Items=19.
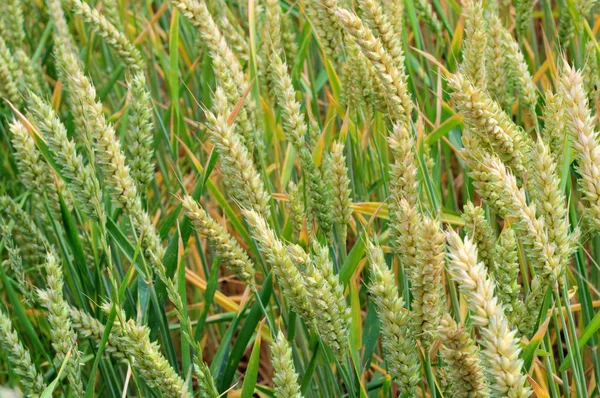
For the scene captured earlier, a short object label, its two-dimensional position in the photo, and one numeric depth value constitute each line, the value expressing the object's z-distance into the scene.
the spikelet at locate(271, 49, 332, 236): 1.10
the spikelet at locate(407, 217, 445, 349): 0.93
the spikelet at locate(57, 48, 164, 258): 1.05
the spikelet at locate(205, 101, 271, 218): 1.03
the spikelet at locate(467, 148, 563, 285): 0.94
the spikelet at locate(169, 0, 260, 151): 1.13
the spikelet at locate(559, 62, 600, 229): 0.95
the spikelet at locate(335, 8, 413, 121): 1.01
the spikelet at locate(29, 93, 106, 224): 1.05
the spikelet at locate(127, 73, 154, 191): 1.11
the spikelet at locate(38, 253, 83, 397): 1.05
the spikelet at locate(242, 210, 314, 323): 0.98
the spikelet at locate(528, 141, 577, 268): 0.96
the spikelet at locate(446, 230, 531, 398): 0.88
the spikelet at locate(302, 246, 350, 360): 0.97
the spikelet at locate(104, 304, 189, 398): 0.99
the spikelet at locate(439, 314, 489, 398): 0.93
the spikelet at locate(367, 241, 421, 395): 0.97
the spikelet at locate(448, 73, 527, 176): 0.99
